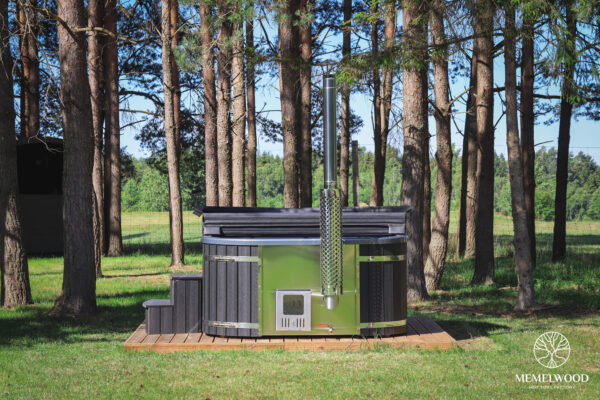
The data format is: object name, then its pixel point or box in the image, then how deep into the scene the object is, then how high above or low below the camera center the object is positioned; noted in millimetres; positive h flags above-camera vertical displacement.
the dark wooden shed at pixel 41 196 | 21344 -102
